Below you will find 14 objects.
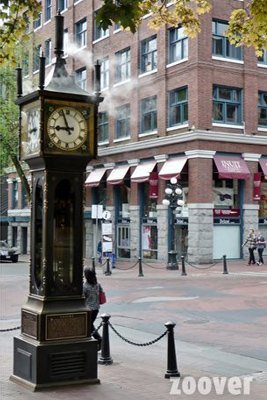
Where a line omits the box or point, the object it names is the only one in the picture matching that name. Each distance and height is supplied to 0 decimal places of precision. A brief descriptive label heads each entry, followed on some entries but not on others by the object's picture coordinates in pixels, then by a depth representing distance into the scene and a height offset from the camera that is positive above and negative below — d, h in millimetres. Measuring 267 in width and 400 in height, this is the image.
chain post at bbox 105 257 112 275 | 27166 -2186
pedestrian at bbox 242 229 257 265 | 31388 -1201
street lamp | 29250 +990
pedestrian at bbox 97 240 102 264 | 33359 -1567
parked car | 38781 -2066
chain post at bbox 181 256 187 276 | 26072 -2101
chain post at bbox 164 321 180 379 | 8836 -1906
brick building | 33031 +4608
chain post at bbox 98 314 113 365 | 9828 -2028
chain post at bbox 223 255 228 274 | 26484 -2030
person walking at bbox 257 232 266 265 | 31312 -1203
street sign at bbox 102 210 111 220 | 30094 +277
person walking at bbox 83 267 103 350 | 10477 -1181
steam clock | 8219 -195
